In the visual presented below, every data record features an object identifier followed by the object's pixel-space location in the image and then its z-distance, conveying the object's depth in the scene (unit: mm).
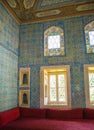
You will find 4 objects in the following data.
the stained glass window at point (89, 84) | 5107
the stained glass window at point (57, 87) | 5680
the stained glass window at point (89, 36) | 5430
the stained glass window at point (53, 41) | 5719
